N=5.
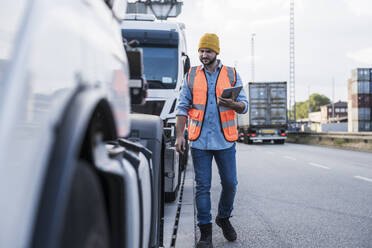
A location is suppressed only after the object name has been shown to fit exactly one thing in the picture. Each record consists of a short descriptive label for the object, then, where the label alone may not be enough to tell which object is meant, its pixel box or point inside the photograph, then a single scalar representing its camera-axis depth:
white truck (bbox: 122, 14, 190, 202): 9.55
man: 4.39
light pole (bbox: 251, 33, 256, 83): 56.84
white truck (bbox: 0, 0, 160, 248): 0.97
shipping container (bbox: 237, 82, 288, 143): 30.47
